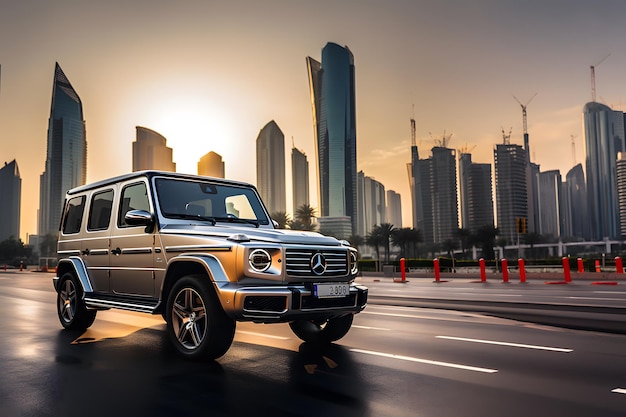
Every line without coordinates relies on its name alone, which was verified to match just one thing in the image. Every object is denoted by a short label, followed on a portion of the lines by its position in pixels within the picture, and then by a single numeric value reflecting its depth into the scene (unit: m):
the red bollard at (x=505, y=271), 24.45
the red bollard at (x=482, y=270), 24.95
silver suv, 5.84
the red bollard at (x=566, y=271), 23.22
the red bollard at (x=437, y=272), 26.70
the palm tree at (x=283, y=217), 81.04
